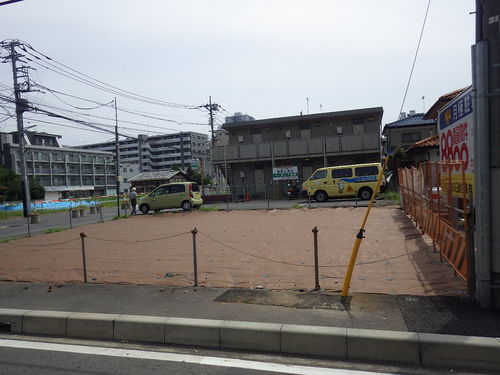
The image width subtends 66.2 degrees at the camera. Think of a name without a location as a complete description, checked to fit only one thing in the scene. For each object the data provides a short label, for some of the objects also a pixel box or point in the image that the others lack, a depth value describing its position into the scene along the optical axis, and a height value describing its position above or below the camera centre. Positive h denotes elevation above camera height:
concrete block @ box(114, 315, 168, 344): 4.46 -1.75
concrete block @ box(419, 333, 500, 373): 3.51 -1.72
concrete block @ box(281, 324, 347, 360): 3.90 -1.73
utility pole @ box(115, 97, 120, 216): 25.16 +2.15
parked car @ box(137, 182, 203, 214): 22.45 -1.13
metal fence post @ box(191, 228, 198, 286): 6.10 -1.50
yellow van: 21.88 -0.57
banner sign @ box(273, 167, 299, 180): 29.05 +0.10
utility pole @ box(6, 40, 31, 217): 26.16 +4.16
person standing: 22.84 -1.27
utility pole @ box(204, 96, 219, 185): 39.40 +7.22
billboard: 8.50 +0.89
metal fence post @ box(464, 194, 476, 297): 4.83 -1.16
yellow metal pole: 5.10 -1.27
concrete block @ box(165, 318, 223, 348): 4.28 -1.74
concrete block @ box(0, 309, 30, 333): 4.98 -1.77
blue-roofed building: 32.41 +3.25
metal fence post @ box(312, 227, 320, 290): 5.58 -1.45
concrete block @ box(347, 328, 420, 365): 3.71 -1.73
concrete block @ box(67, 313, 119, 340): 4.63 -1.75
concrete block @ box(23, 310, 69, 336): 4.82 -1.77
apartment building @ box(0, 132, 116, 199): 70.12 +3.55
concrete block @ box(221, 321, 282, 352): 4.08 -1.73
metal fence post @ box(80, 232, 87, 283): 6.77 -1.59
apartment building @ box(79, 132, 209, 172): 109.06 +8.48
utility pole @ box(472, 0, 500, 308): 4.40 +0.23
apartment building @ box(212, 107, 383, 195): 29.30 +2.33
